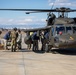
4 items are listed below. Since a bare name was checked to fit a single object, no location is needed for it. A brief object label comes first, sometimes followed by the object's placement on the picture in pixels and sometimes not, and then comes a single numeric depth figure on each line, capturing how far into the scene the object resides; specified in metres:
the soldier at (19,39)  19.37
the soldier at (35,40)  18.75
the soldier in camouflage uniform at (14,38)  17.64
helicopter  15.54
